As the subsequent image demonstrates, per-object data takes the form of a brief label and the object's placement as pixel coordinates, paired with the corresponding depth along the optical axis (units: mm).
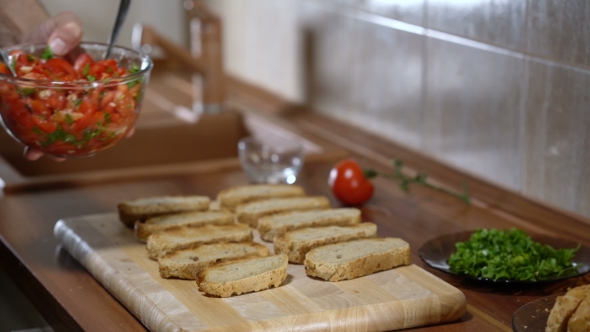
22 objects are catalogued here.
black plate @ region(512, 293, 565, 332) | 1158
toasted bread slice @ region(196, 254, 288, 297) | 1250
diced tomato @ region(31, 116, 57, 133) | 1370
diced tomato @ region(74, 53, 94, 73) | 1416
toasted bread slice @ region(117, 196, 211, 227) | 1464
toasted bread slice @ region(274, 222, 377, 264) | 1349
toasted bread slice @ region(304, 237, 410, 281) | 1291
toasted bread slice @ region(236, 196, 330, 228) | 1484
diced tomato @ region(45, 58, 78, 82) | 1417
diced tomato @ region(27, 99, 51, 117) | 1371
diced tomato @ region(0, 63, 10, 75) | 1399
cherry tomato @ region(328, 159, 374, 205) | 1570
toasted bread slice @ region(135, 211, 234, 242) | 1417
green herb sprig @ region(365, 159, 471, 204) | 1577
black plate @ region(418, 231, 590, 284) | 1304
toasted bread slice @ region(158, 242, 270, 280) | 1302
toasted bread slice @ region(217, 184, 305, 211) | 1541
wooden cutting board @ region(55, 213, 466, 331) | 1205
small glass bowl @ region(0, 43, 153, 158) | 1369
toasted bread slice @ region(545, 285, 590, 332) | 1128
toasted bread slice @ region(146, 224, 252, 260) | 1359
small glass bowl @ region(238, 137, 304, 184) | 1695
